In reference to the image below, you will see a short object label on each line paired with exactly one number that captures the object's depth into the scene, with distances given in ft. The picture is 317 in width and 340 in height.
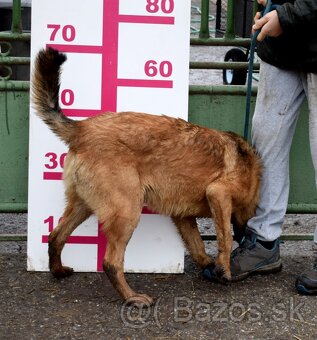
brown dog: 16.65
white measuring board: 17.84
